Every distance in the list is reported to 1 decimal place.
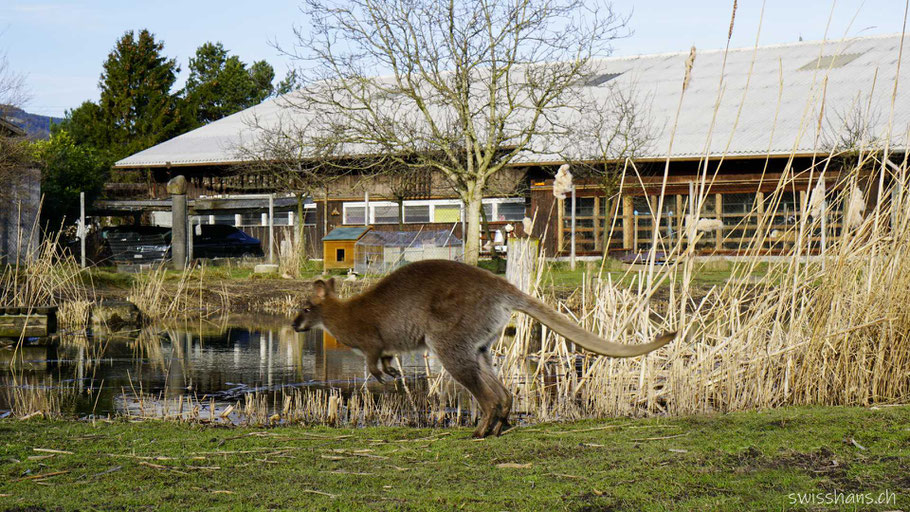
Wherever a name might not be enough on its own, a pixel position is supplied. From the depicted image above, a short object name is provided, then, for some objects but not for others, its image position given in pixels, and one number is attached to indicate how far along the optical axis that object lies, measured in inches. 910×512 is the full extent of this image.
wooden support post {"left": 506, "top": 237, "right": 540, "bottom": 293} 330.6
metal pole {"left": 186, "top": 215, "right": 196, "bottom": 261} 1092.5
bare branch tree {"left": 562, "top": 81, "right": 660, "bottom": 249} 1056.2
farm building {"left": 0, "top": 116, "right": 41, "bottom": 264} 942.4
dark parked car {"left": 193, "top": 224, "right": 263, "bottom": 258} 1246.3
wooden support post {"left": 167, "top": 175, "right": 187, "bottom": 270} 1010.1
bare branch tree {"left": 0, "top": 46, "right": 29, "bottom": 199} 923.4
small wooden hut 984.9
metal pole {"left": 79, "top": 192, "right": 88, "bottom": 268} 1050.3
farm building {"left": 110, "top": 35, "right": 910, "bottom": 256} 1127.6
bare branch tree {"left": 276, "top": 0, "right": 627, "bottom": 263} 900.0
